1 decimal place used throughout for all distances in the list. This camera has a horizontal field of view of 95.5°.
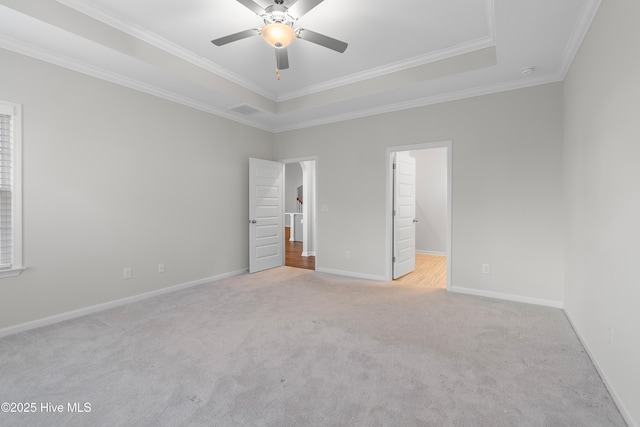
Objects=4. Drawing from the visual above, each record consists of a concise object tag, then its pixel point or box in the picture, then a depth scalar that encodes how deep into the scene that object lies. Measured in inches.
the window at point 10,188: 105.0
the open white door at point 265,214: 201.0
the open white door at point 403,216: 182.9
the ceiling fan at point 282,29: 86.3
